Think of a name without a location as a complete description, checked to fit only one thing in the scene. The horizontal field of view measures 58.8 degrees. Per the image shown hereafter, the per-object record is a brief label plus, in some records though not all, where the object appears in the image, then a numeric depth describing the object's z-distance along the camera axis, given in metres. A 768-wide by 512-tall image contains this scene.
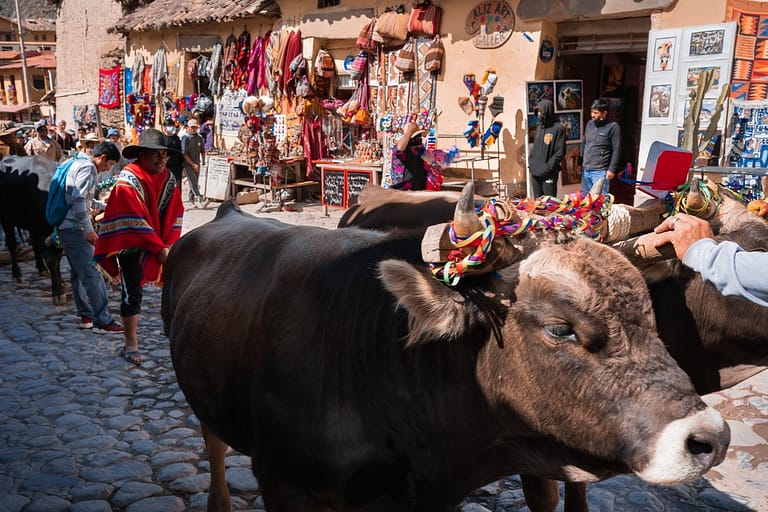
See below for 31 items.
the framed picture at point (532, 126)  11.64
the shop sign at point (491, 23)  12.04
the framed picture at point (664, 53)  9.85
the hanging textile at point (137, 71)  22.82
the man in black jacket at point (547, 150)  10.83
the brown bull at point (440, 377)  2.02
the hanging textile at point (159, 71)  21.41
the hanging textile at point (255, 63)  17.36
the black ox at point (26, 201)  9.26
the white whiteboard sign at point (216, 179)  15.53
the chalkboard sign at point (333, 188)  13.62
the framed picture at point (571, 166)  12.00
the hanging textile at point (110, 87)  24.73
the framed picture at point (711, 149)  9.06
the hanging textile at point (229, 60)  18.28
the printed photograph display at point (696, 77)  9.41
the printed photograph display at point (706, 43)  9.31
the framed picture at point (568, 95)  11.71
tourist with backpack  6.83
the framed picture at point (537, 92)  11.48
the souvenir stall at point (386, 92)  13.14
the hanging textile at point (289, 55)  16.03
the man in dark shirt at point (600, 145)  10.04
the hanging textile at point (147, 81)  22.50
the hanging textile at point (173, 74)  20.85
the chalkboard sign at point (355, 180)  13.22
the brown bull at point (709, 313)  2.95
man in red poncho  5.83
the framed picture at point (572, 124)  11.80
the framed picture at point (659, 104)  10.00
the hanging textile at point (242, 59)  17.88
